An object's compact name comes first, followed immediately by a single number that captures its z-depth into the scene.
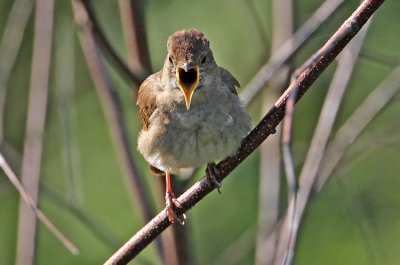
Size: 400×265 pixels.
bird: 7.00
